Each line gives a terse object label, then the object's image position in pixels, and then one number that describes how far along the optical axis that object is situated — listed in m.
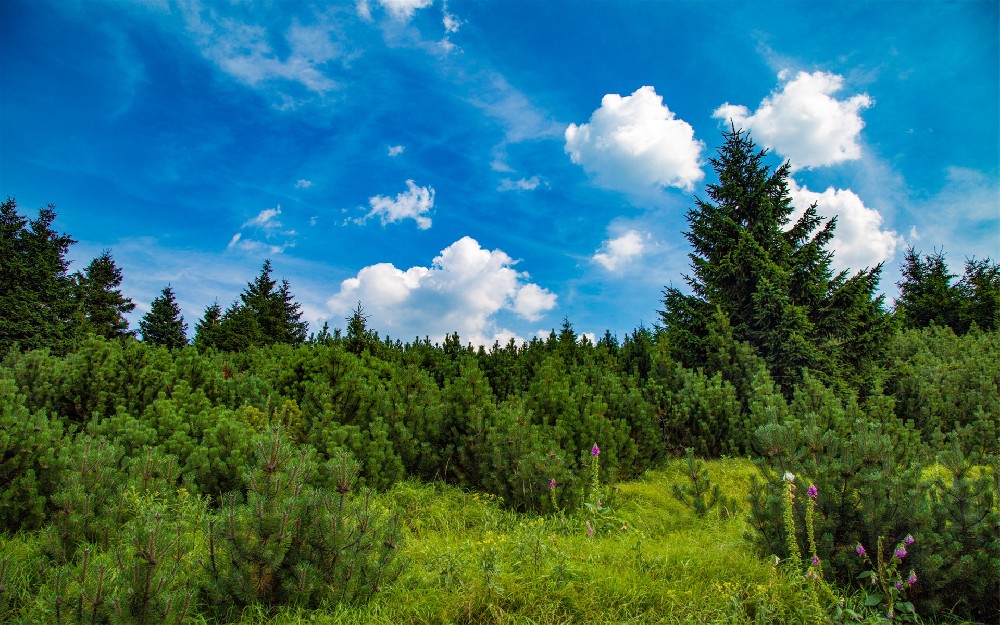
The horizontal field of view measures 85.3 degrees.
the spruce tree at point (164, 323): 32.53
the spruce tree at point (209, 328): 26.14
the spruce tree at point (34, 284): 24.35
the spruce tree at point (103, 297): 28.91
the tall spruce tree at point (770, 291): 11.17
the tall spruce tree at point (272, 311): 31.77
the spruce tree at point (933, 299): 26.81
